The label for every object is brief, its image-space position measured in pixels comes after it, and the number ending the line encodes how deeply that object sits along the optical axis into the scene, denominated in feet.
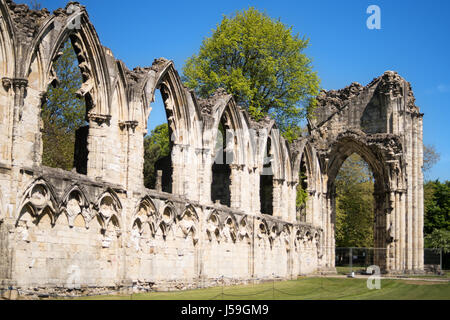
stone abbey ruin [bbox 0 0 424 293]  42.80
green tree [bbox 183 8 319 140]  97.35
